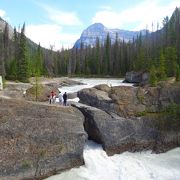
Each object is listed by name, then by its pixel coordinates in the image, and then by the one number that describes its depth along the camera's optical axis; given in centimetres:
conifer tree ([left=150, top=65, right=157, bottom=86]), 2353
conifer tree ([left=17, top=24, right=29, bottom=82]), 3299
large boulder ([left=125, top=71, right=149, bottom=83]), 4005
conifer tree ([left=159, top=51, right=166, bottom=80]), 2789
